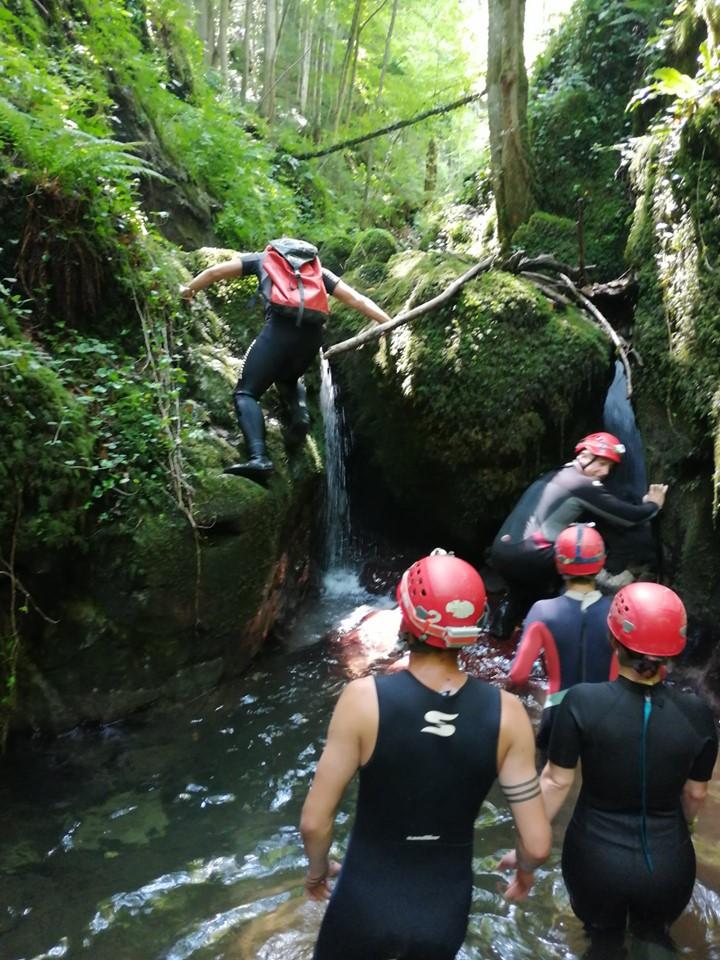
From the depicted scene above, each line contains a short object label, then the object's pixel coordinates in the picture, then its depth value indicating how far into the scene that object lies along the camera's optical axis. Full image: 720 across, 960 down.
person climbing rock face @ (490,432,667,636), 5.09
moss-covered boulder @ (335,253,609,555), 7.17
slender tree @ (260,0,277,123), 16.28
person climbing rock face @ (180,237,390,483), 5.76
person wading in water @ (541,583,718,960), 2.40
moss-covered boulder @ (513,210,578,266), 9.19
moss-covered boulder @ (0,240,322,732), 4.35
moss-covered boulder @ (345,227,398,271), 10.22
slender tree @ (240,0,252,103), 16.93
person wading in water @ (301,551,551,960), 2.05
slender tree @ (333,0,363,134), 15.65
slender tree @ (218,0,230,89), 16.16
